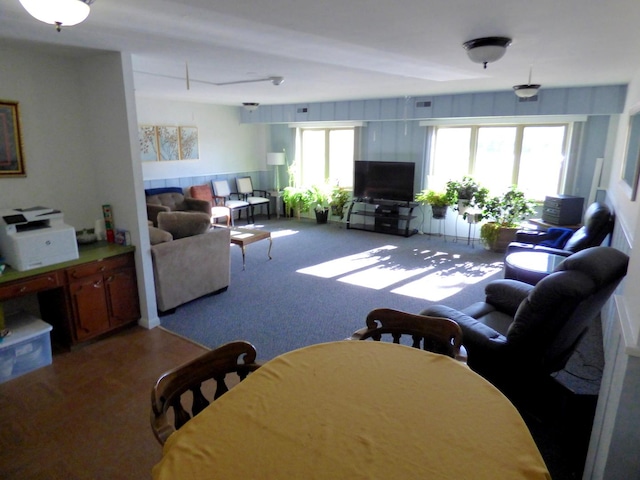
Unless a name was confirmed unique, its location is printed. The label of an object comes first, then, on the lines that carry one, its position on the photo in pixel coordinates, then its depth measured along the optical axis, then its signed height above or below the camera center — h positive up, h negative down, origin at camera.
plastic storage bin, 2.75 -1.35
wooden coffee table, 5.01 -0.99
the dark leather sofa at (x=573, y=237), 3.78 -0.80
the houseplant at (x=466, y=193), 6.02 -0.47
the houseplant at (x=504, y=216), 5.73 -0.78
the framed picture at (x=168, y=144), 7.04 +0.29
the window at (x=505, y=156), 5.91 +0.10
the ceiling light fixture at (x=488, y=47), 2.49 +0.73
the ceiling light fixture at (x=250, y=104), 6.28 +0.89
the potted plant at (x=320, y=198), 8.00 -0.76
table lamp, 8.42 +0.05
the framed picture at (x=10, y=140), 3.00 +0.13
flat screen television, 7.03 -0.34
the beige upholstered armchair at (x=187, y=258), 3.74 -0.98
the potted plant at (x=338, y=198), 7.91 -0.74
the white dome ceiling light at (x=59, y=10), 1.57 +0.60
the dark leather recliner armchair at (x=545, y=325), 1.89 -0.86
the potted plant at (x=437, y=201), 6.44 -0.64
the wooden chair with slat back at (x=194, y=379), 1.31 -0.83
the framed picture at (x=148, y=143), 6.71 +0.29
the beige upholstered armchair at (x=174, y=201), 6.63 -0.71
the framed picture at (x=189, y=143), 7.40 +0.31
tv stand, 7.05 -0.98
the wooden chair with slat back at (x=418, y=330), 1.80 -0.80
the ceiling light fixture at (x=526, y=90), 3.92 +0.73
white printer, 2.77 -0.57
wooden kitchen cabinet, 3.11 -1.13
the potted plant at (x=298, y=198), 8.14 -0.77
